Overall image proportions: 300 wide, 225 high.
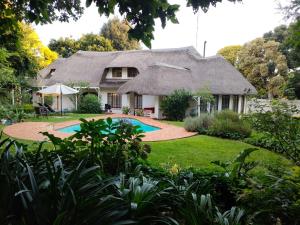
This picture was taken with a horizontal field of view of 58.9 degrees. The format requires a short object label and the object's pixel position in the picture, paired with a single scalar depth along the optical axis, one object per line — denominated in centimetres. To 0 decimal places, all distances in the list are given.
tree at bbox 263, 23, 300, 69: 2658
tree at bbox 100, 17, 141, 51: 3875
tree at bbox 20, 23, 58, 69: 2819
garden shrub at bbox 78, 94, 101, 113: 2255
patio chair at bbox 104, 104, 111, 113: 2366
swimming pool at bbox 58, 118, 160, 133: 1375
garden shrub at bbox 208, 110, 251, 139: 1178
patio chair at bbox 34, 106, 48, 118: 1859
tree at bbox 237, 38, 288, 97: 2611
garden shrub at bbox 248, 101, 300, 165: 538
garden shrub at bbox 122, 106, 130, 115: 2167
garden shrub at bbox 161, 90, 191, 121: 1881
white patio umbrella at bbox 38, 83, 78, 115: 2025
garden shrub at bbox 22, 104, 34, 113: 1984
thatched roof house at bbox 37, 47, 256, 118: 2106
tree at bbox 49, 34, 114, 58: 3528
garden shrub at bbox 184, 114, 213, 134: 1306
